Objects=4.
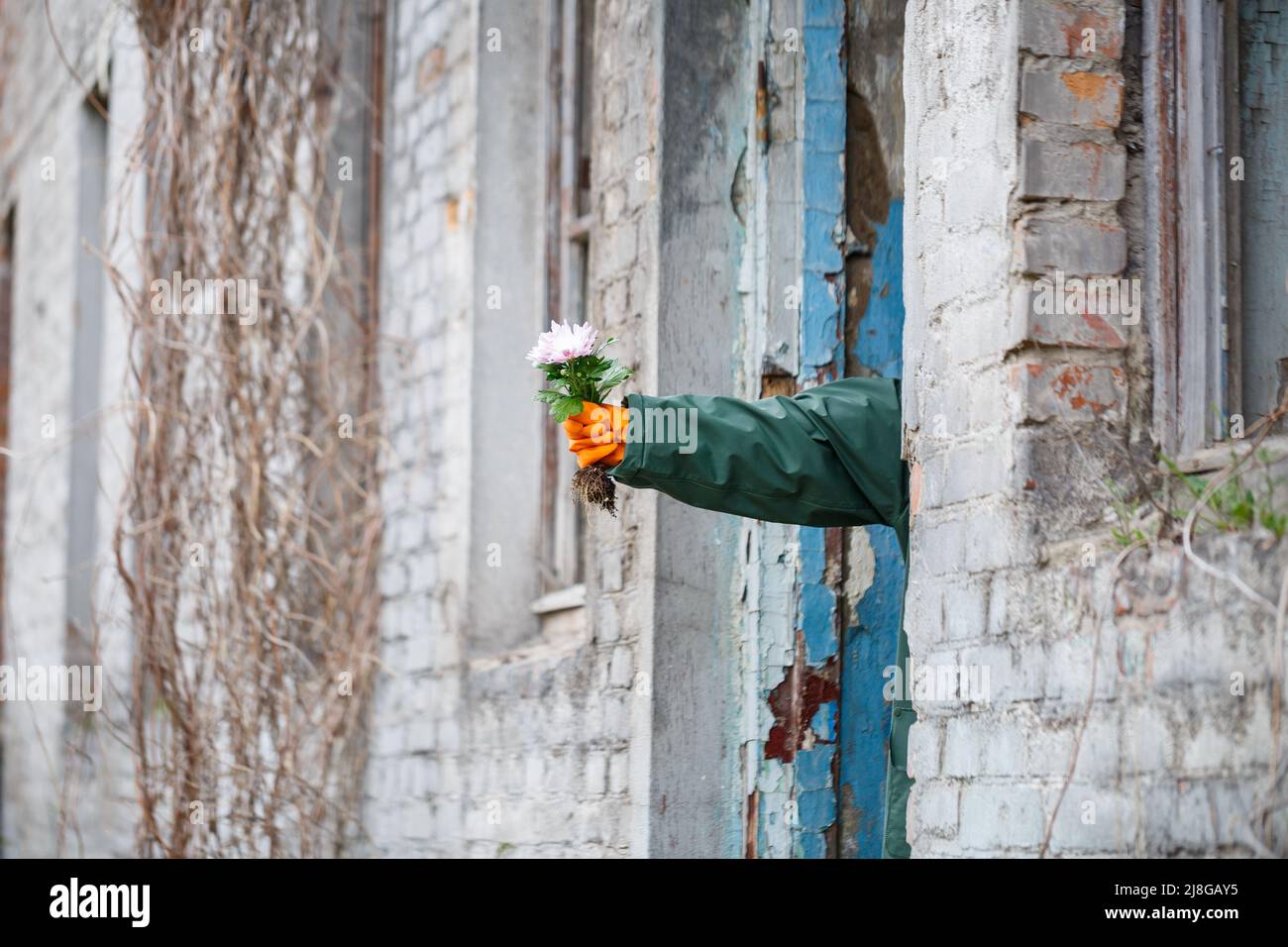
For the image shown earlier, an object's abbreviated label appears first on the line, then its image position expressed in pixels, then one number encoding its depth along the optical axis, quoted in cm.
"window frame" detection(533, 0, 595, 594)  505
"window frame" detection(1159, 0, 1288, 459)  280
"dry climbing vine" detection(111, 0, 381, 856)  572
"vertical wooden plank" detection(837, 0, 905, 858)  394
